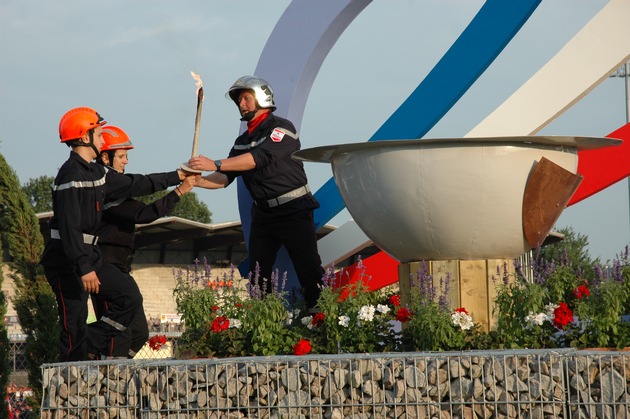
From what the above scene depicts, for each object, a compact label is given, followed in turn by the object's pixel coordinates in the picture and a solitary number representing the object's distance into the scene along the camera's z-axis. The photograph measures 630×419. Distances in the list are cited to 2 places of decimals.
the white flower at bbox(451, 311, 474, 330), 10.62
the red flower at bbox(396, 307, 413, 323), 10.94
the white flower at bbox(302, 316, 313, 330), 11.63
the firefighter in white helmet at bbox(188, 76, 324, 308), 14.14
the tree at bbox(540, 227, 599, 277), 75.69
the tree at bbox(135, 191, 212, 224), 105.93
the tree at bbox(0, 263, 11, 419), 14.73
